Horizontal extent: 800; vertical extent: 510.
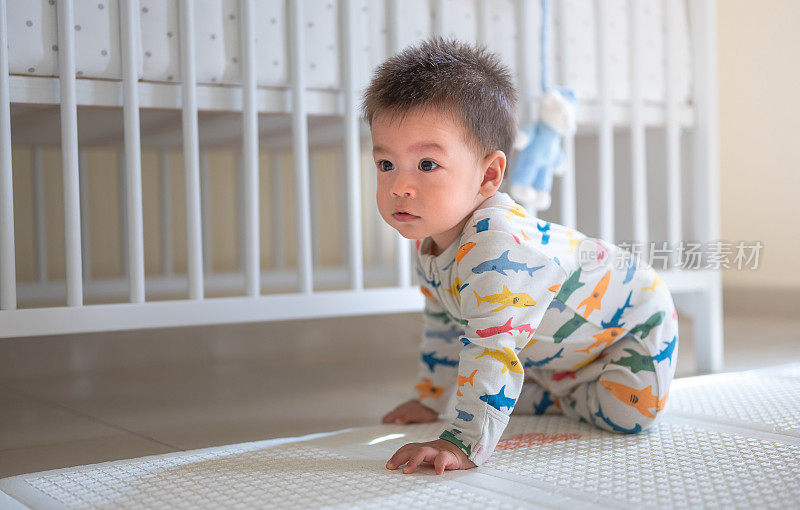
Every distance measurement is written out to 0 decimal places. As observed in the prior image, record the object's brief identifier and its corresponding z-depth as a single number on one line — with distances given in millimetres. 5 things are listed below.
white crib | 1041
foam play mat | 745
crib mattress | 1039
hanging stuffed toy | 1336
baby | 853
